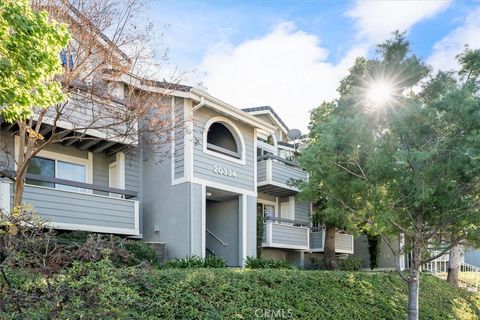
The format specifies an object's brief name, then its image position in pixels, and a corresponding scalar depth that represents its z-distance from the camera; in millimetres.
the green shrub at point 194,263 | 11195
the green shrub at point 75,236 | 10502
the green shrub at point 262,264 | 12680
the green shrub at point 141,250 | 11141
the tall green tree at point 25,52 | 5422
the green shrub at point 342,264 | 18922
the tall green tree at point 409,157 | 8695
